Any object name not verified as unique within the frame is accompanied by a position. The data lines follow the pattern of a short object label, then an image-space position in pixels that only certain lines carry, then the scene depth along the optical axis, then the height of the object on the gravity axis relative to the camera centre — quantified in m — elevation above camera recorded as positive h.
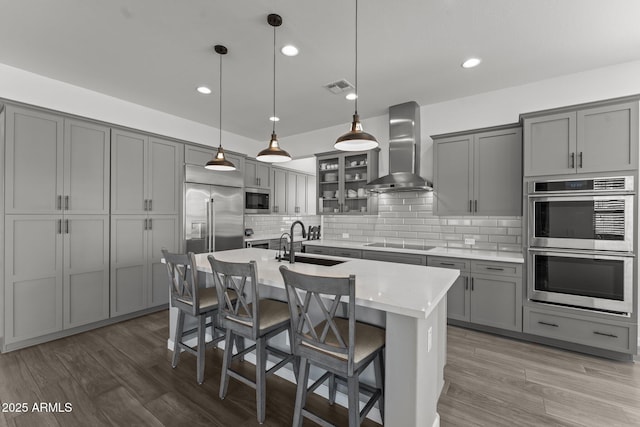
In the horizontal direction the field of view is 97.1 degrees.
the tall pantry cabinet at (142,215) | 3.62 -0.04
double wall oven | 2.63 -0.27
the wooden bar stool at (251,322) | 1.89 -0.77
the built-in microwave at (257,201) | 5.37 +0.25
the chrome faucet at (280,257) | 2.77 -0.44
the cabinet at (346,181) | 4.58 +0.55
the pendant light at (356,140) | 2.07 +0.56
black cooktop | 4.03 -0.48
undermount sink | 2.73 -0.47
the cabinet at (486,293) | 3.12 -0.91
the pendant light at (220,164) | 2.97 +0.52
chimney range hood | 3.98 +0.95
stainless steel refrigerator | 4.33 +0.03
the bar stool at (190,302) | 2.30 -0.77
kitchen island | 1.52 -0.71
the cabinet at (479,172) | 3.35 +0.54
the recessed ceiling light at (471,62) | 2.92 +1.60
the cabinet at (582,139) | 2.63 +0.75
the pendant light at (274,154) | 2.64 +0.56
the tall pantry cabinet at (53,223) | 2.86 -0.13
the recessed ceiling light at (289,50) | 2.69 +1.58
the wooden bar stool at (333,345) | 1.46 -0.76
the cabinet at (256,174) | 5.37 +0.77
